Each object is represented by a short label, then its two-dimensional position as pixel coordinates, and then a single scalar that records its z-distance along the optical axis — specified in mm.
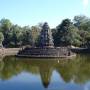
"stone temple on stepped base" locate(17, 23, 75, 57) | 28329
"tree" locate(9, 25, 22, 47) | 42809
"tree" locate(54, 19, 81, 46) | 38750
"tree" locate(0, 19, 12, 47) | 44154
